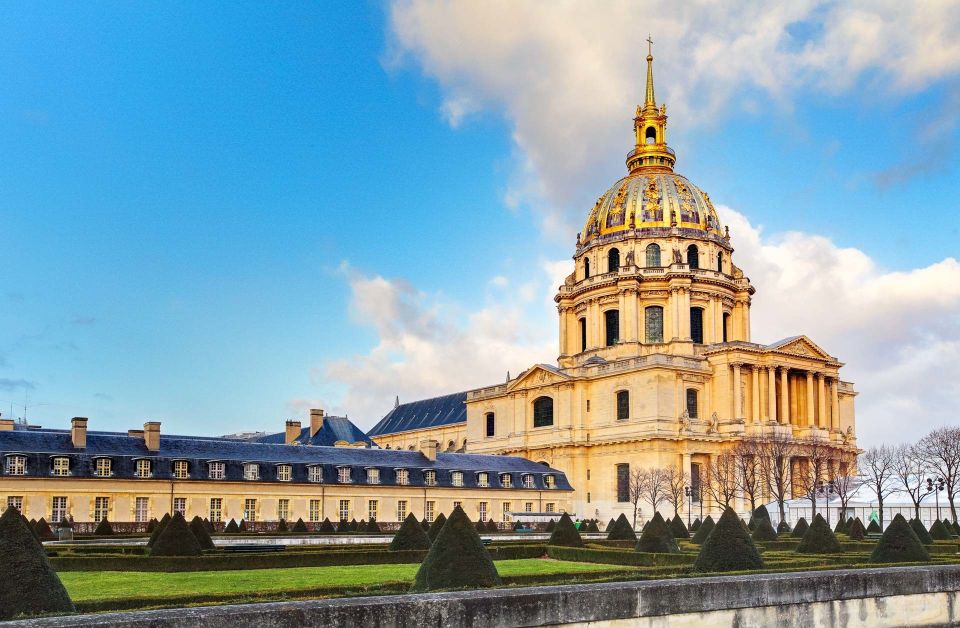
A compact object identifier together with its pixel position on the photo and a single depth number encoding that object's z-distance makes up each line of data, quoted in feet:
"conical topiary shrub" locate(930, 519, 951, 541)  142.92
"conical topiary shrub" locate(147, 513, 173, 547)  93.73
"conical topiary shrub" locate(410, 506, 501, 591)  53.47
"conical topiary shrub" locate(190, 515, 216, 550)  99.35
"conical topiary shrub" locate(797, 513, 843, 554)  99.45
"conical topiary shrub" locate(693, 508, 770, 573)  66.69
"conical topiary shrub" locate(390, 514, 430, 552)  102.58
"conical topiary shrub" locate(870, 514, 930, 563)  75.36
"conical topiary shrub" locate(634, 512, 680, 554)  100.27
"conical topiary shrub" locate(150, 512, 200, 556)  88.69
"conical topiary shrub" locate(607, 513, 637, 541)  132.77
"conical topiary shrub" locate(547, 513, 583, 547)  114.73
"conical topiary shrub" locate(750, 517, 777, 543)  135.54
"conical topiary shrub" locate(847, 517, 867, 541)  138.72
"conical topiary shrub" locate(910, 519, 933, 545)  124.26
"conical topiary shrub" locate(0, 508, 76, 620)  41.57
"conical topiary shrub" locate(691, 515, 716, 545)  131.95
